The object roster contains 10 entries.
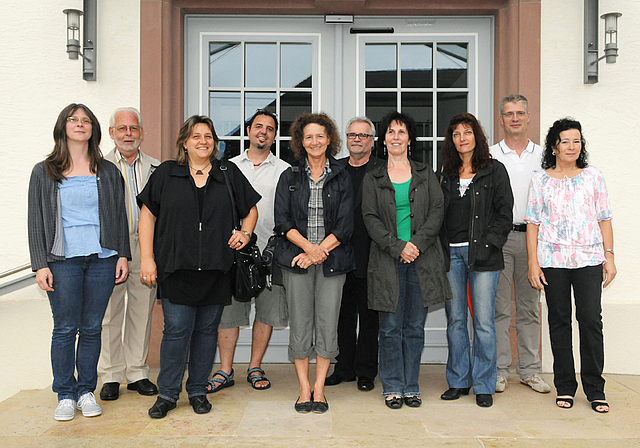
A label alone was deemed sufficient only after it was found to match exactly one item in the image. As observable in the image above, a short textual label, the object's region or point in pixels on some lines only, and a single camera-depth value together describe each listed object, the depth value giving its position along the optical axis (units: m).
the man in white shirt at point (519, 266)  3.99
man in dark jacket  4.02
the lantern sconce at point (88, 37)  4.57
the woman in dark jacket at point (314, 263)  3.47
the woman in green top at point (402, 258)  3.48
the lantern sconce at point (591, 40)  4.56
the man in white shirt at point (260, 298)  4.07
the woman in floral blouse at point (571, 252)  3.56
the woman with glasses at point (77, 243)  3.30
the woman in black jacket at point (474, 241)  3.60
